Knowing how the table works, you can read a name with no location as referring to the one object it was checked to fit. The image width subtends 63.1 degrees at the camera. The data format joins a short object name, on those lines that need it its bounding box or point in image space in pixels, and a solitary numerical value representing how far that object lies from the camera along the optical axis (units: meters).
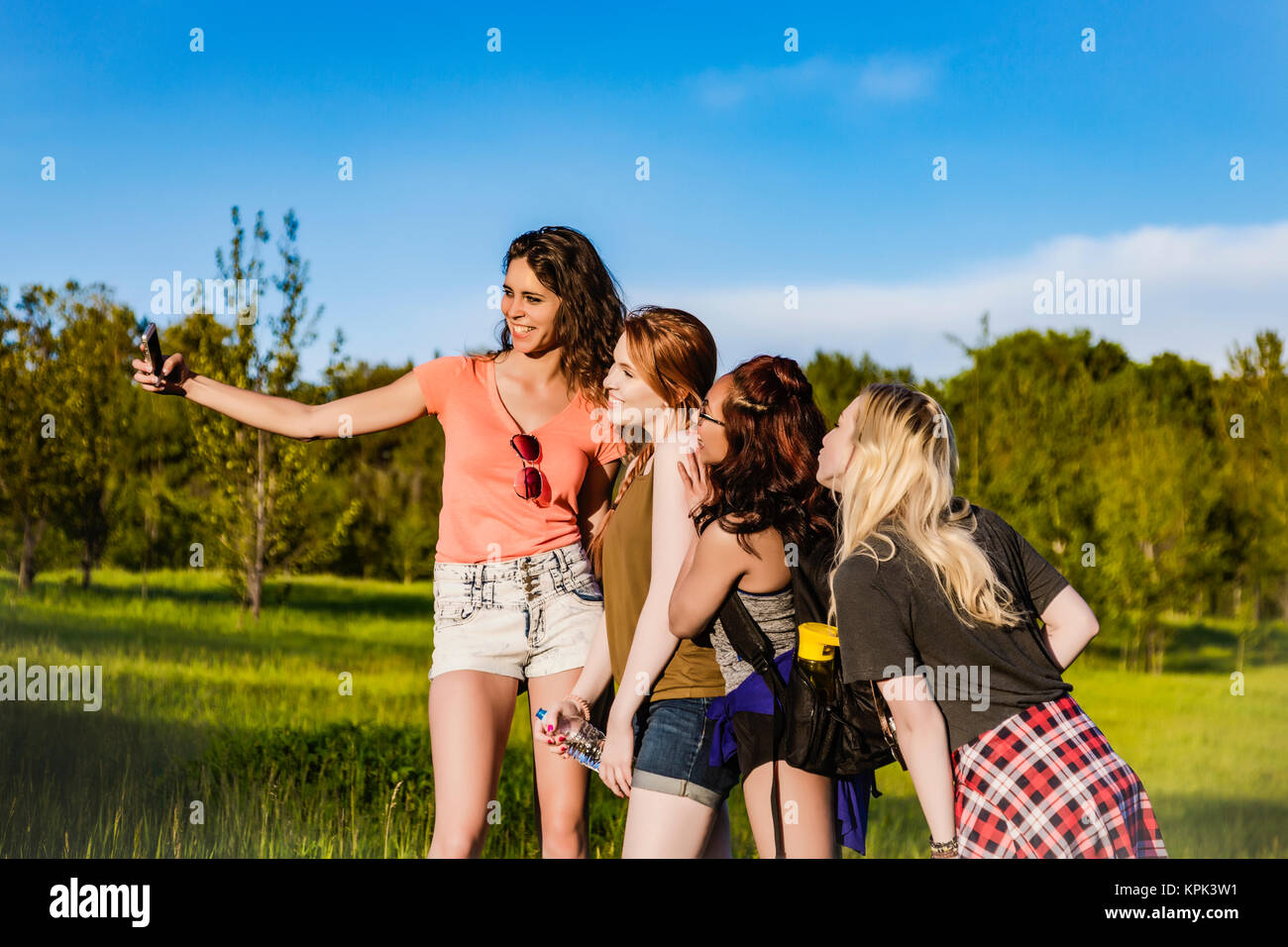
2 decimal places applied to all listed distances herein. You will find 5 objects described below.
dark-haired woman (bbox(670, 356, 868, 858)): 2.80
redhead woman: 2.85
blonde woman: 2.53
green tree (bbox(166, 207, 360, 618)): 15.36
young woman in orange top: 3.43
